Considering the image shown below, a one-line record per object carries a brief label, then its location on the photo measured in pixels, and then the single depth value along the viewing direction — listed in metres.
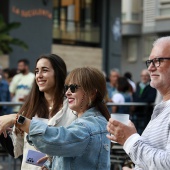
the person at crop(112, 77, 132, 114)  12.17
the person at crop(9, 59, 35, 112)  12.66
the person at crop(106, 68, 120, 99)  13.11
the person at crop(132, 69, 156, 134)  11.16
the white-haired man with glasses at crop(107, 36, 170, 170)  3.12
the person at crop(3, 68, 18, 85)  14.89
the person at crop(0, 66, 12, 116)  12.03
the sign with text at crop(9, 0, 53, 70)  27.08
